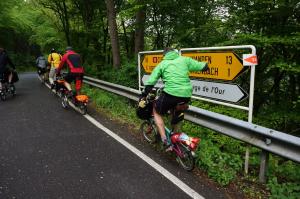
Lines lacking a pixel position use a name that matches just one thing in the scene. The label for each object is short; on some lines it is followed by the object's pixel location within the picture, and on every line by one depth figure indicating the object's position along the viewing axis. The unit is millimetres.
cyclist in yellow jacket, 14352
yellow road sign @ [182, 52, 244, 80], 5541
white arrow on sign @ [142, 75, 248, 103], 5489
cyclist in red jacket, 9836
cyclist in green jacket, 5320
